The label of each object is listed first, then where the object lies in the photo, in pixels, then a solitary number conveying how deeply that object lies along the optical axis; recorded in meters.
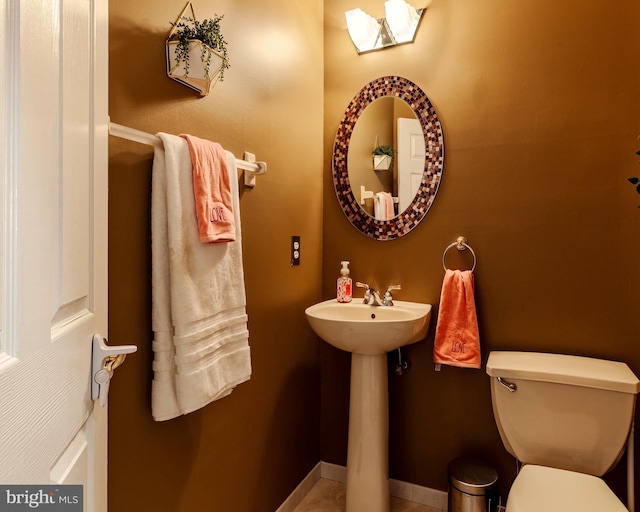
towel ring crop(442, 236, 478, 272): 1.92
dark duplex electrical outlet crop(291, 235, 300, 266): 1.95
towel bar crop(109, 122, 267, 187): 1.00
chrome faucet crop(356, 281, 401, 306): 2.00
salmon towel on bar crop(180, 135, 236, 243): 1.19
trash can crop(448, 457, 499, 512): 1.71
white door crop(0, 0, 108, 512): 0.43
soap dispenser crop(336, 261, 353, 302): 2.11
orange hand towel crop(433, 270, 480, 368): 1.83
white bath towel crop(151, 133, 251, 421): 1.14
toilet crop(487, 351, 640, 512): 1.39
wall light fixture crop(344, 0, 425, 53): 1.97
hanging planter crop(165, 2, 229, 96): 1.19
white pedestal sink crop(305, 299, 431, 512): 1.85
